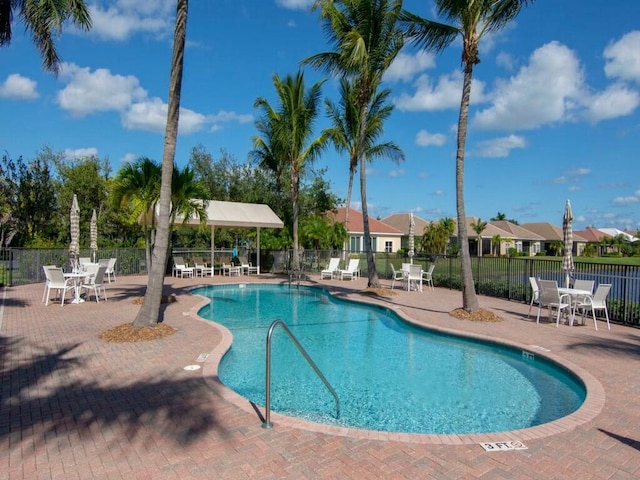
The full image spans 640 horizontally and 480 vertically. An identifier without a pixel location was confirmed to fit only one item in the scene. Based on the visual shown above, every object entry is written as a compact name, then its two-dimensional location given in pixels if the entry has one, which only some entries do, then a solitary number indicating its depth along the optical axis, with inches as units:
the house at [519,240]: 2164.1
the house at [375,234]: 1712.6
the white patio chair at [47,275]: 455.4
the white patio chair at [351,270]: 792.3
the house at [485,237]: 2080.3
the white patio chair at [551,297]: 378.6
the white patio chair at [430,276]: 655.1
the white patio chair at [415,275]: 626.8
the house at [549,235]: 2364.7
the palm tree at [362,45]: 525.7
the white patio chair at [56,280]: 455.9
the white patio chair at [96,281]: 479.9
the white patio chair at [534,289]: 414.3
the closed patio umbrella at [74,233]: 594.5
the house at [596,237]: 2539.9
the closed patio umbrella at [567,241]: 454.0
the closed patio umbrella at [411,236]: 741.2
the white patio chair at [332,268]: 823.7
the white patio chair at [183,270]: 791.5
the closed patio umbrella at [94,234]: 717.8
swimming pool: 212.5
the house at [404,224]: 1891.0
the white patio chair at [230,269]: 869.8
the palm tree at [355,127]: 795.4
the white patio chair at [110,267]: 667.2
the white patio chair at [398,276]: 669.4
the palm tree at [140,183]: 463.8
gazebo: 814.5
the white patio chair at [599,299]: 367.2
